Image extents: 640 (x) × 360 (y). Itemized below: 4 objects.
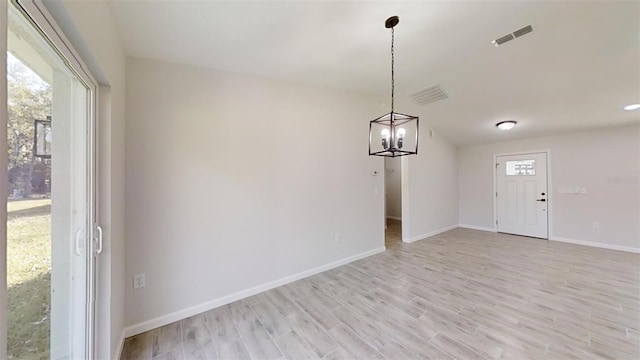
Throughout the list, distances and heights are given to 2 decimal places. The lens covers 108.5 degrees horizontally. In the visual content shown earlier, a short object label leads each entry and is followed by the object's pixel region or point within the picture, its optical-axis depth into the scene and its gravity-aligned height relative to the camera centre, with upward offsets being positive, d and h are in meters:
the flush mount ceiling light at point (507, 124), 4.25 +1.02
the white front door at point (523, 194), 5.02 -0.35
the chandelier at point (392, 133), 1.99 +0.47
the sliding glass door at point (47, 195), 0.86 -0.06
